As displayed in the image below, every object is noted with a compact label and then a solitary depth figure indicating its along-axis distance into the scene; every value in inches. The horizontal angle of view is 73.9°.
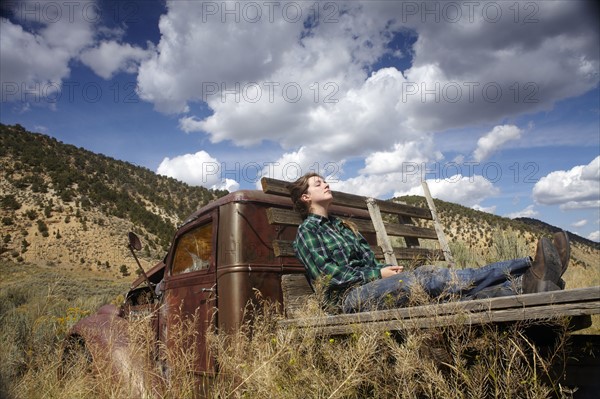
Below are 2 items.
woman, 89.5
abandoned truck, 123.5
